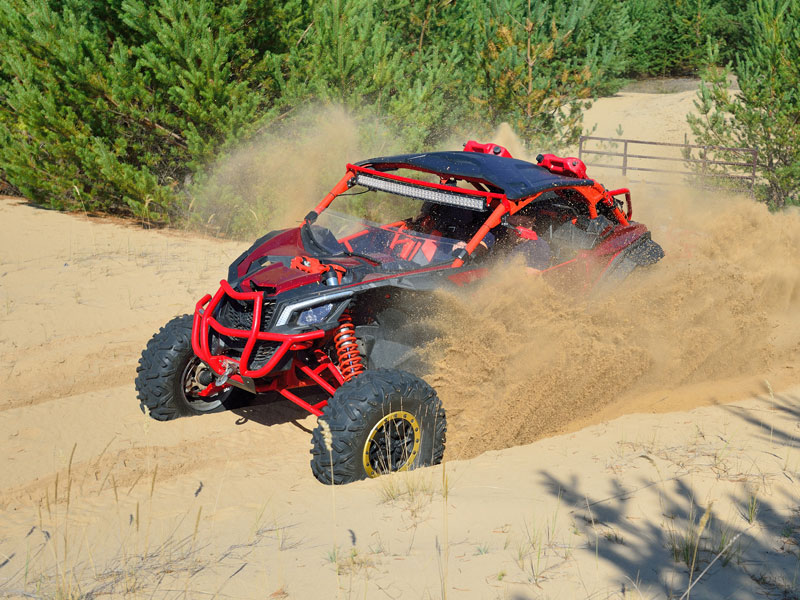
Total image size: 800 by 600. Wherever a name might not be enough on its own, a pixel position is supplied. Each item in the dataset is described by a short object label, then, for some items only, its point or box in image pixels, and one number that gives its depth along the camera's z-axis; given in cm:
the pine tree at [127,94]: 1134
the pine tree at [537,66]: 1516
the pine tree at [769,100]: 1512
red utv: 498
